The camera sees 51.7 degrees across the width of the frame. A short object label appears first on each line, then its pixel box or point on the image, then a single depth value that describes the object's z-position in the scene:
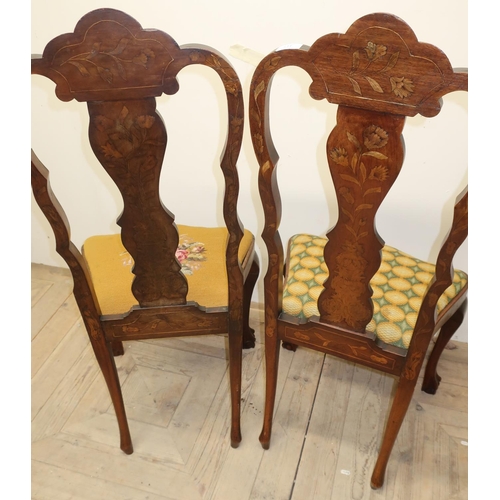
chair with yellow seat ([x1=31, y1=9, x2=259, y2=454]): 0.89
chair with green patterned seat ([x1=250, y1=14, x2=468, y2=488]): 0.83
